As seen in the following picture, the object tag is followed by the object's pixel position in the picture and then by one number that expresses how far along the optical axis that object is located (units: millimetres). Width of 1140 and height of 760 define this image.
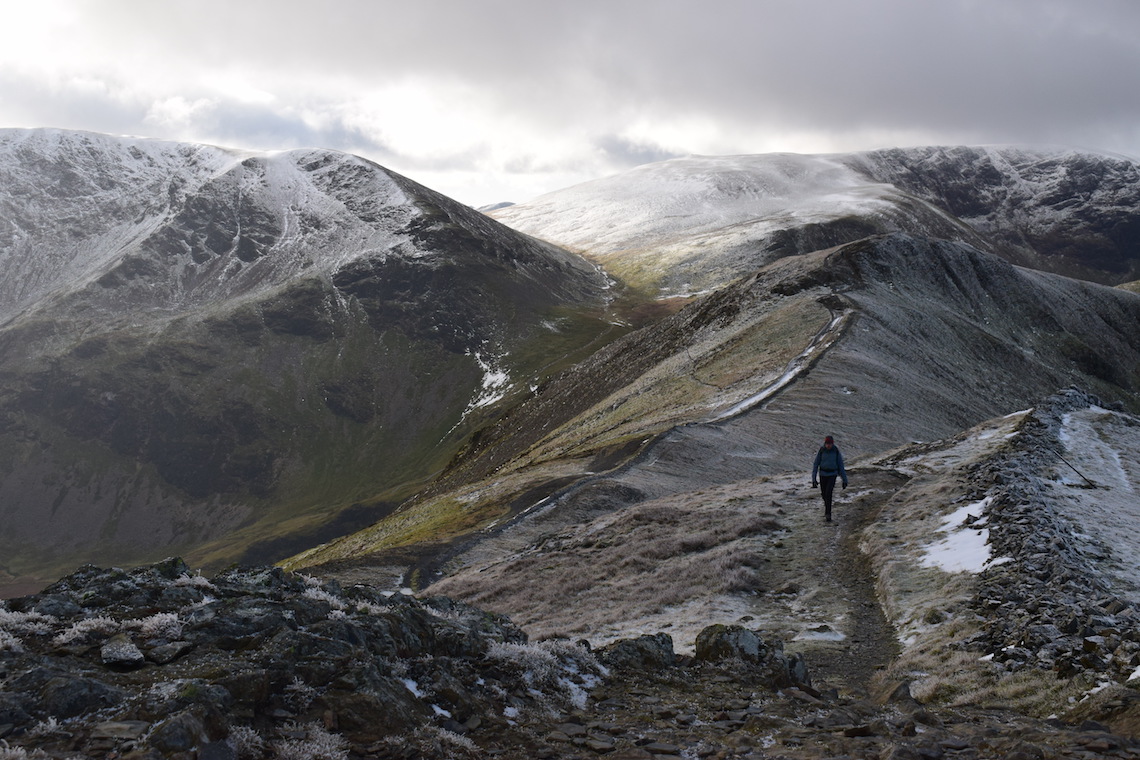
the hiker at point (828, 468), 26719
